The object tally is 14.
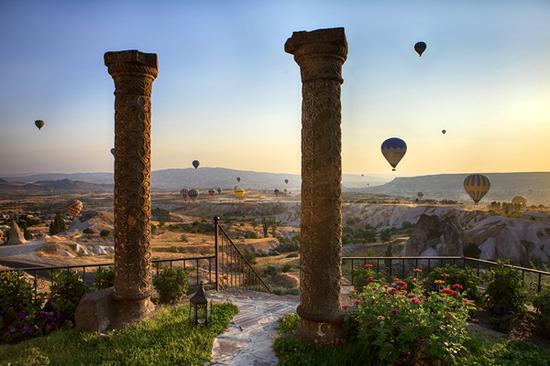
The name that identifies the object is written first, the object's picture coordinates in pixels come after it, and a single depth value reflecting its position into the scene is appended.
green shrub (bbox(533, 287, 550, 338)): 6.93
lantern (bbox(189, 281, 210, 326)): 6.65
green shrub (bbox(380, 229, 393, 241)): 41.22
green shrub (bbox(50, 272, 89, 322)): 7.59
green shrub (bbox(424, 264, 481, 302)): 8.04
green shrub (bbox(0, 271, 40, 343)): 7.16
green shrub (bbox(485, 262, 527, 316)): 7.57
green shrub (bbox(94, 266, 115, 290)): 8.20
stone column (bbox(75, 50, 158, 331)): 7.11
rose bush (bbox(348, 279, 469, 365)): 4.76
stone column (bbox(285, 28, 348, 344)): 5.68
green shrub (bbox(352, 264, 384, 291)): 8.46
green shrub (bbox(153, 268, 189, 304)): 8.52
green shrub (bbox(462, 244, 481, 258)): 30.41
